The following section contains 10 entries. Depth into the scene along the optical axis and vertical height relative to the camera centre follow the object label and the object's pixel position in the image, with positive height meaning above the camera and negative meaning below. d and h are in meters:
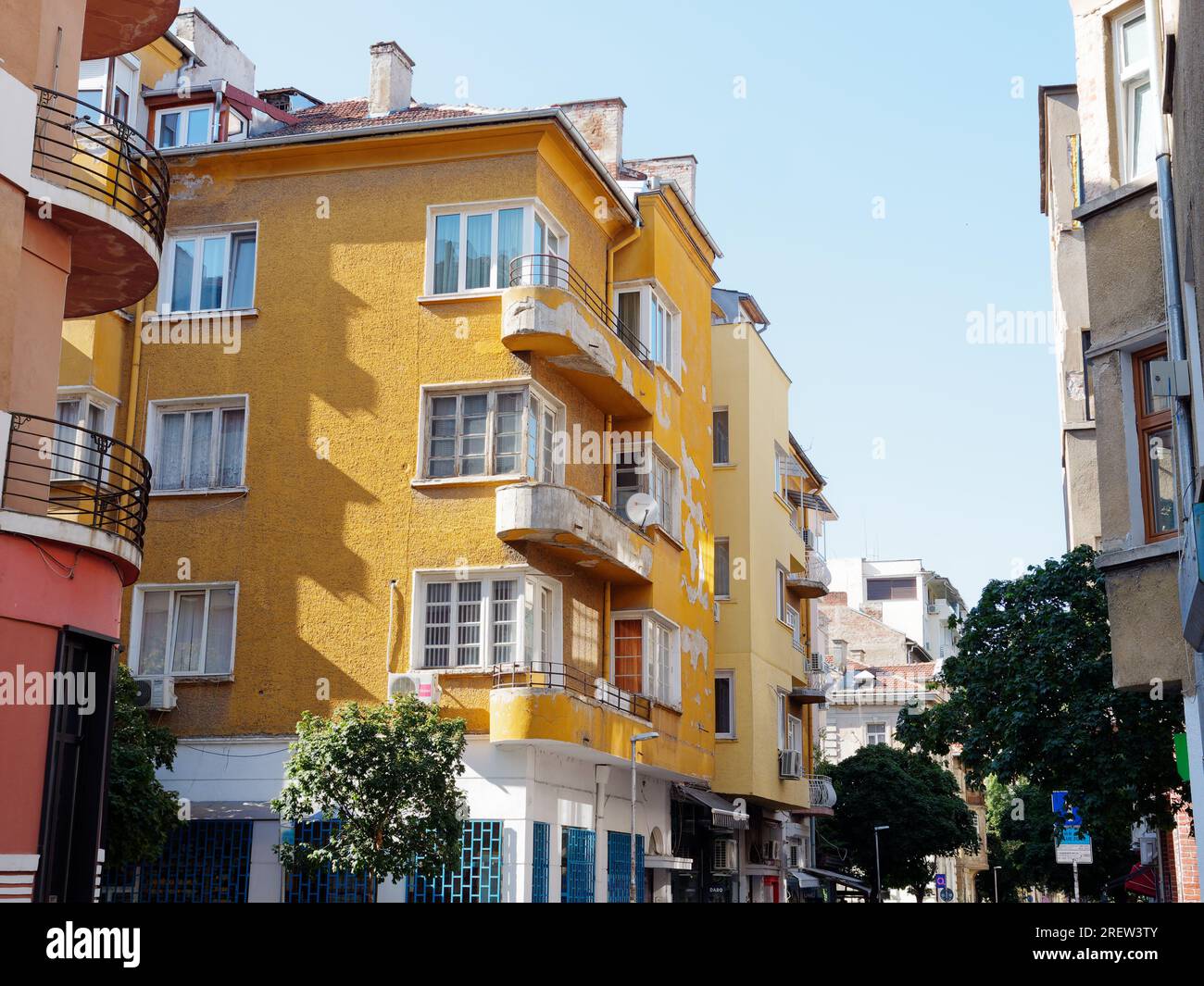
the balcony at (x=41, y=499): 13.66 +3.37
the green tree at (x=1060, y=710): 22.48 +2.38
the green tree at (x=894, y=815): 55.69 +1.49
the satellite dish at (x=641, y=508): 28.23 +6.43
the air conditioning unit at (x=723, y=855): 35.81 -0.06
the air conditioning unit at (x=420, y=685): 23.77 +2.60
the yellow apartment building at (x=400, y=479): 23.95 +6.28
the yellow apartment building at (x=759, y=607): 34.75 +6.02
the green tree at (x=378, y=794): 20.80 +0.78
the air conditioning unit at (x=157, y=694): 24.39 +2.48
